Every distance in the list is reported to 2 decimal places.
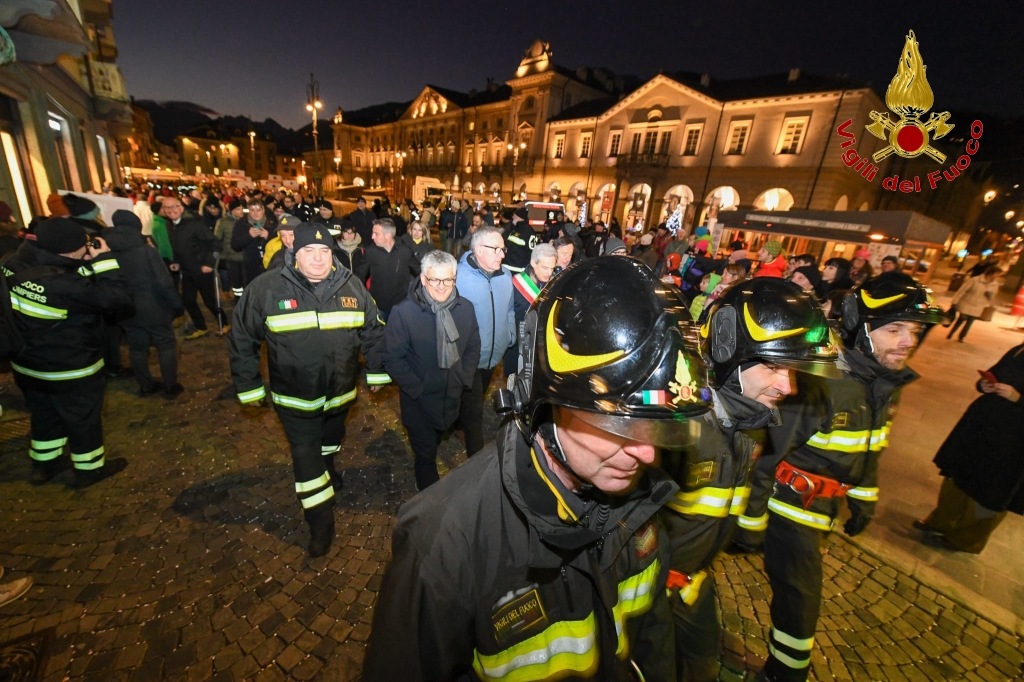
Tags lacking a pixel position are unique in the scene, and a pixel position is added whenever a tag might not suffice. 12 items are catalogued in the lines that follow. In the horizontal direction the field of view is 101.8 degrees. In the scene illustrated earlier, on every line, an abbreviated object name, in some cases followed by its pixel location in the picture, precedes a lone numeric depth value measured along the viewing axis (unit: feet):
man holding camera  10.82
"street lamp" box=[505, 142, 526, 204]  149.69
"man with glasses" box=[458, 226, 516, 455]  13.46
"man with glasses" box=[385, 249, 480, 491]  11.31
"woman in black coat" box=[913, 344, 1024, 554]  11.54
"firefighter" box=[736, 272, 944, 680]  7.77
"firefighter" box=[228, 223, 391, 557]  10.17
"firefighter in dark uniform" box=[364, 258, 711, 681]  3.84
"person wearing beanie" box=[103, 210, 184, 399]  16.33
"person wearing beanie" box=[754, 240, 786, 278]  25.31
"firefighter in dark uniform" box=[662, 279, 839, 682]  6.11
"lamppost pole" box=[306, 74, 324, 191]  81.76
